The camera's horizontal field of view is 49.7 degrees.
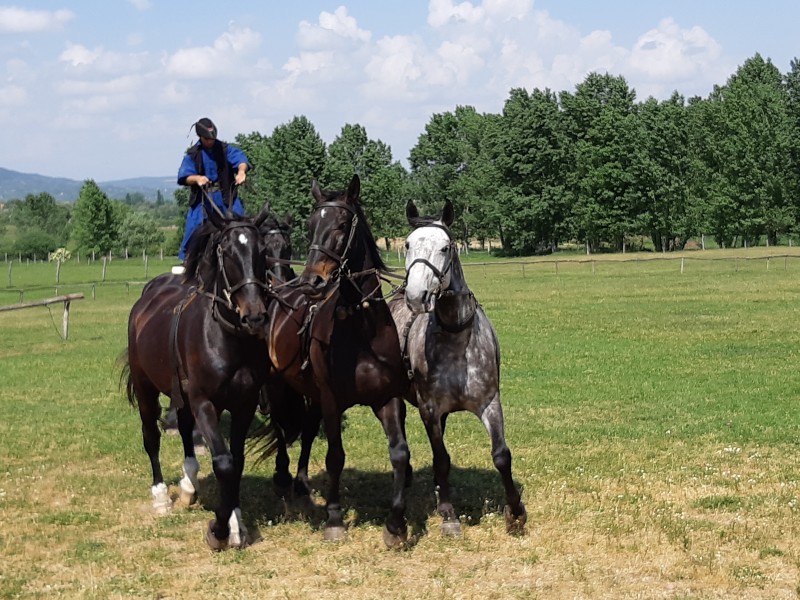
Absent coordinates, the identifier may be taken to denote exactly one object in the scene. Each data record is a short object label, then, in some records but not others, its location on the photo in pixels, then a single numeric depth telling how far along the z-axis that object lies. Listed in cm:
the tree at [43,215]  15175
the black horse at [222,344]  700
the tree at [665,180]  7394
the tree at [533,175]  7875
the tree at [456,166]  8725
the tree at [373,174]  8456
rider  937
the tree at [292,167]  7888
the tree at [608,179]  7456
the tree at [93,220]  9538
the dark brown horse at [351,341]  719
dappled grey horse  720
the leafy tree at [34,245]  11219
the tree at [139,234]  11250
